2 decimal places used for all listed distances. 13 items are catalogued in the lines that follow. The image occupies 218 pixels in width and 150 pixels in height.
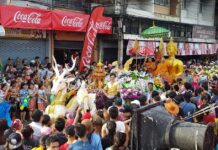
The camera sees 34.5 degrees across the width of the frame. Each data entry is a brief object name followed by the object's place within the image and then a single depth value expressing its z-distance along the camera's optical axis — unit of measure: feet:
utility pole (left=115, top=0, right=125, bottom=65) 62.39
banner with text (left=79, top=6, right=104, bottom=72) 46.75
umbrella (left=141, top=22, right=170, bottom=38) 47.62
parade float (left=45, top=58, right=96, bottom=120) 23.72
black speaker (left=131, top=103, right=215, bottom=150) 7.71
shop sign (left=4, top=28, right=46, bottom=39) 46.75
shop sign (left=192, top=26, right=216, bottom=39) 90.42
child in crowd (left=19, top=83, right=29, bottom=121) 33.10
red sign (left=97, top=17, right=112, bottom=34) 57.38
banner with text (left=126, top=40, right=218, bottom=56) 66.13
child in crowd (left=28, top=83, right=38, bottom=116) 34.04
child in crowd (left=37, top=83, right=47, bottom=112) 34.42
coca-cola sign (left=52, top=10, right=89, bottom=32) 49.32
